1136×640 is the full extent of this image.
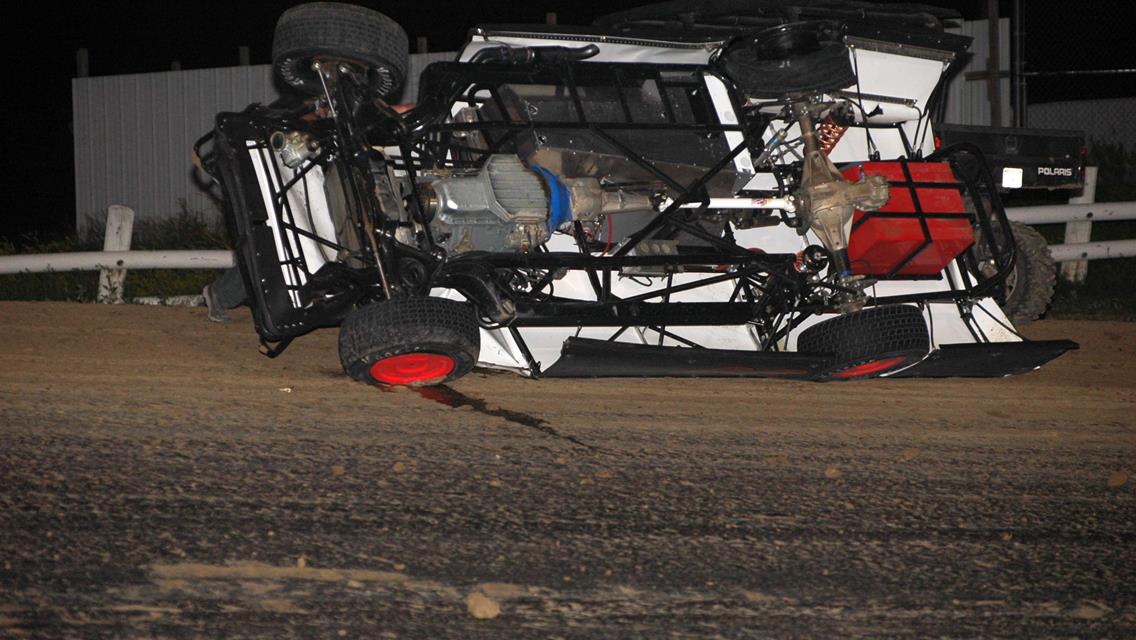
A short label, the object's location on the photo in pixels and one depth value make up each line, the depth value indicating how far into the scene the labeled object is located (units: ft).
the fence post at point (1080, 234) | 64.23
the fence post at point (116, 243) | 57.31
